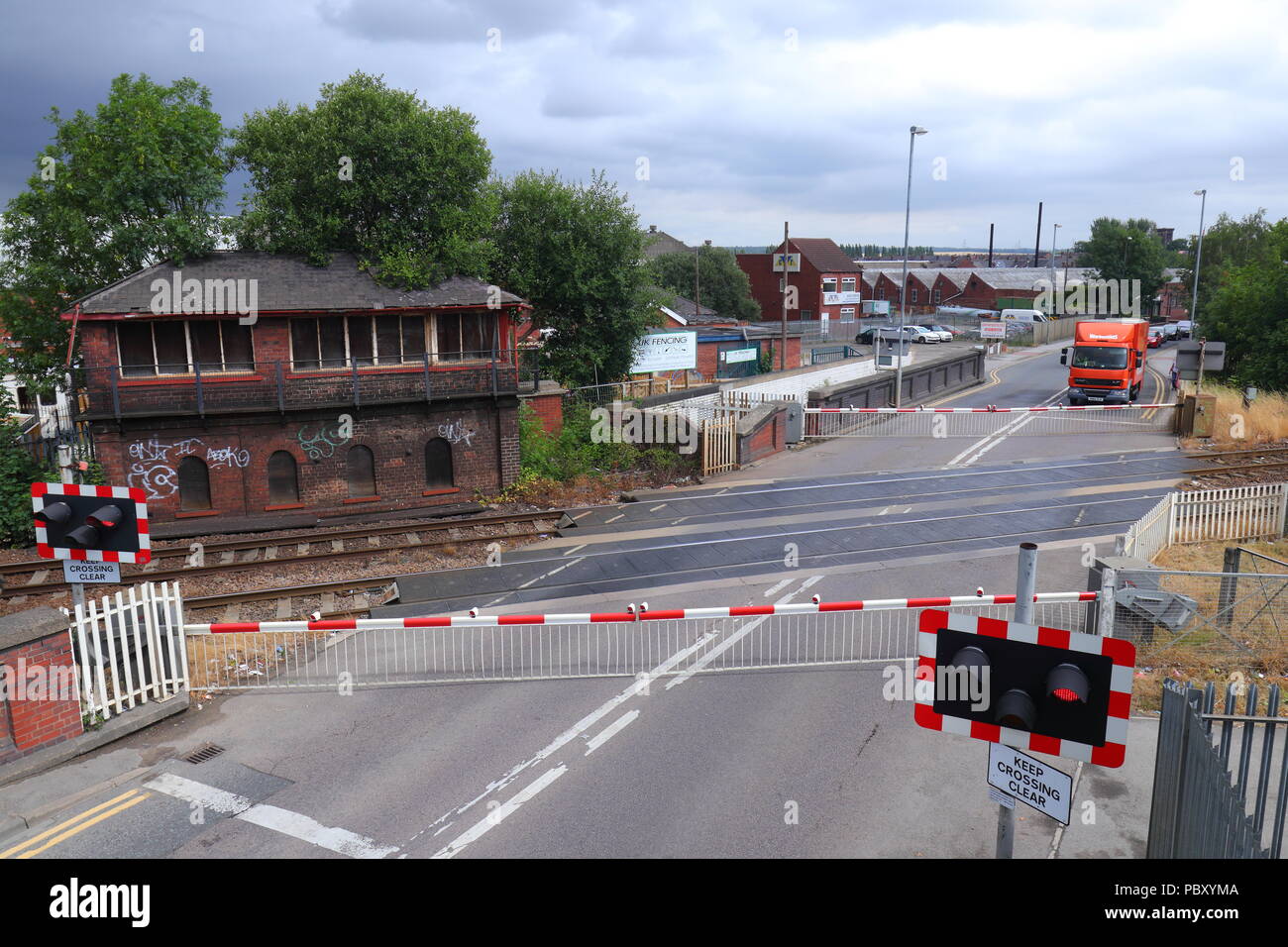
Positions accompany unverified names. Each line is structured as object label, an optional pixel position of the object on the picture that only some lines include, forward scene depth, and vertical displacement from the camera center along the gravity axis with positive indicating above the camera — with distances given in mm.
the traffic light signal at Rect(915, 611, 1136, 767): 5059 -2133
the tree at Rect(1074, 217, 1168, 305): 91812 +5159
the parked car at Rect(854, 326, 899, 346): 69912 -2221
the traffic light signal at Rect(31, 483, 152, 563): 9742 -2200
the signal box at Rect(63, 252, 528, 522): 20141 -1731
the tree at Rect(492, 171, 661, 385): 30562 +1541
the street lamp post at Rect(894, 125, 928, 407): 33888 -2217
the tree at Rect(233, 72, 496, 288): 23734 +3446
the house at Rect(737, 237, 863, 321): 80375 +2266
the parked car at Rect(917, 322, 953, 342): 72312 -1985
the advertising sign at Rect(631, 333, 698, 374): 35969 -1713
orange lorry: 37656 -2324
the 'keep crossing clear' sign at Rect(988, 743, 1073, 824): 5285 -2767
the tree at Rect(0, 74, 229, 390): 21922 +2591
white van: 84062 -896
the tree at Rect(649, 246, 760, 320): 70438 +2316
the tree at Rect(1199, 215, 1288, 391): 38344 -639
